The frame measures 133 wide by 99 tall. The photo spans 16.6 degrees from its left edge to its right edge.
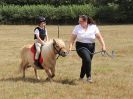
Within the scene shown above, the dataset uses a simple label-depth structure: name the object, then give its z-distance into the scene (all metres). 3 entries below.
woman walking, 13.62
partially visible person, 14.04
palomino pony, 13.38
